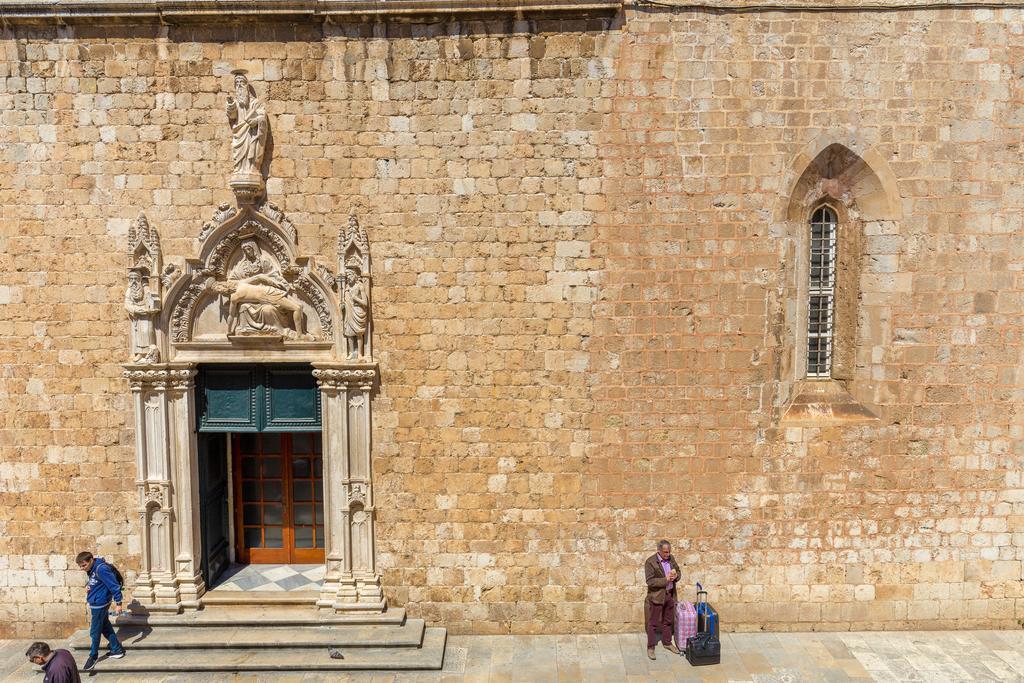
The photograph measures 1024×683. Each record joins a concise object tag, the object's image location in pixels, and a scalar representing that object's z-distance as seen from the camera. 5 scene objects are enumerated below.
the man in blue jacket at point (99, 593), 7.45
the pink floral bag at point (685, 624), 7.84
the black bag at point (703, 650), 7.63
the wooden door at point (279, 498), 9.16
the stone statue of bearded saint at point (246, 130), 7.89
